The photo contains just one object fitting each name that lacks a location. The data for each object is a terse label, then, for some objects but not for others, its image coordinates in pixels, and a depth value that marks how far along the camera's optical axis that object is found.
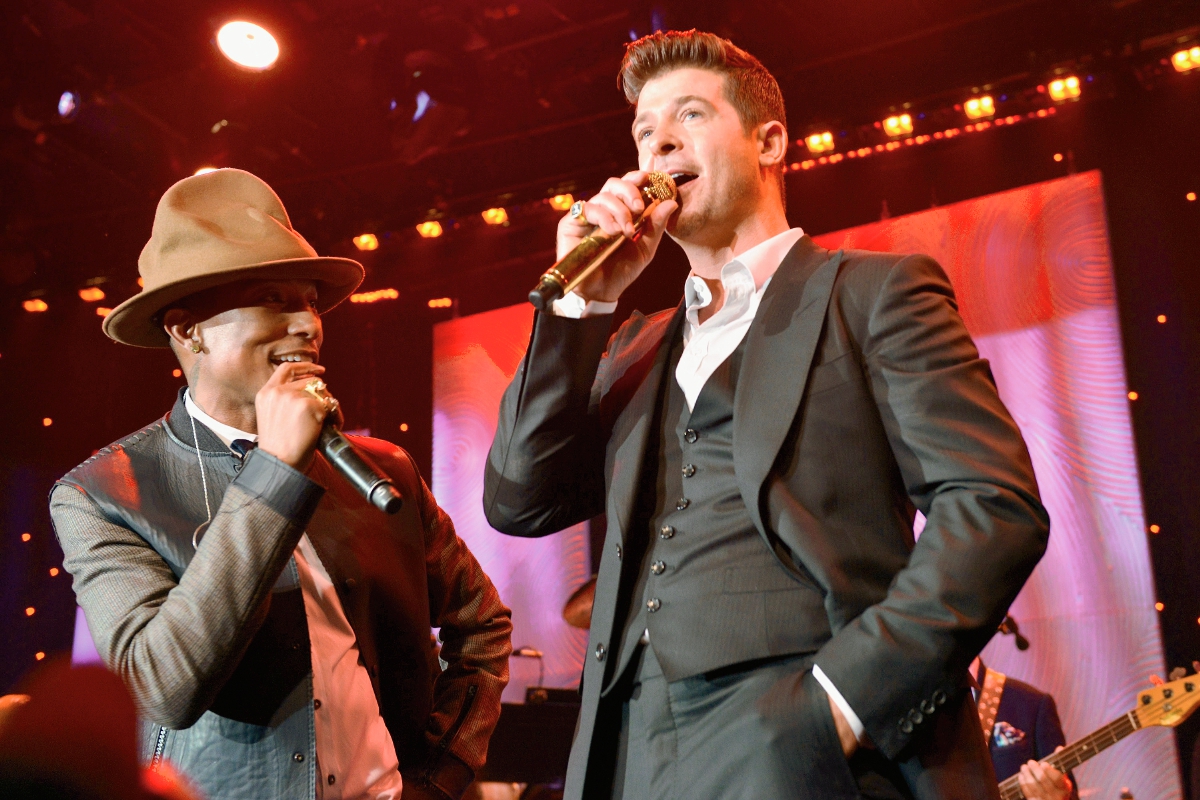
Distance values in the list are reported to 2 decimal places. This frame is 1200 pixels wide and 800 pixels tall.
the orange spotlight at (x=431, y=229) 6.99
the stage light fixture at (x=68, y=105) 5.52
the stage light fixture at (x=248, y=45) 5.11
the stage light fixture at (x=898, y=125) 5.79
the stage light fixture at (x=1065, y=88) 5.55
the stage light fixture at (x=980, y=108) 5.66
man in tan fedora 1.63
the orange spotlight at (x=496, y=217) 6.83
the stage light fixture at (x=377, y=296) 7.64
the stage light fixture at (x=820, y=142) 5.89
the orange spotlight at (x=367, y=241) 7.12
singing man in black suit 1.28
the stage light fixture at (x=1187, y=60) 5.36
